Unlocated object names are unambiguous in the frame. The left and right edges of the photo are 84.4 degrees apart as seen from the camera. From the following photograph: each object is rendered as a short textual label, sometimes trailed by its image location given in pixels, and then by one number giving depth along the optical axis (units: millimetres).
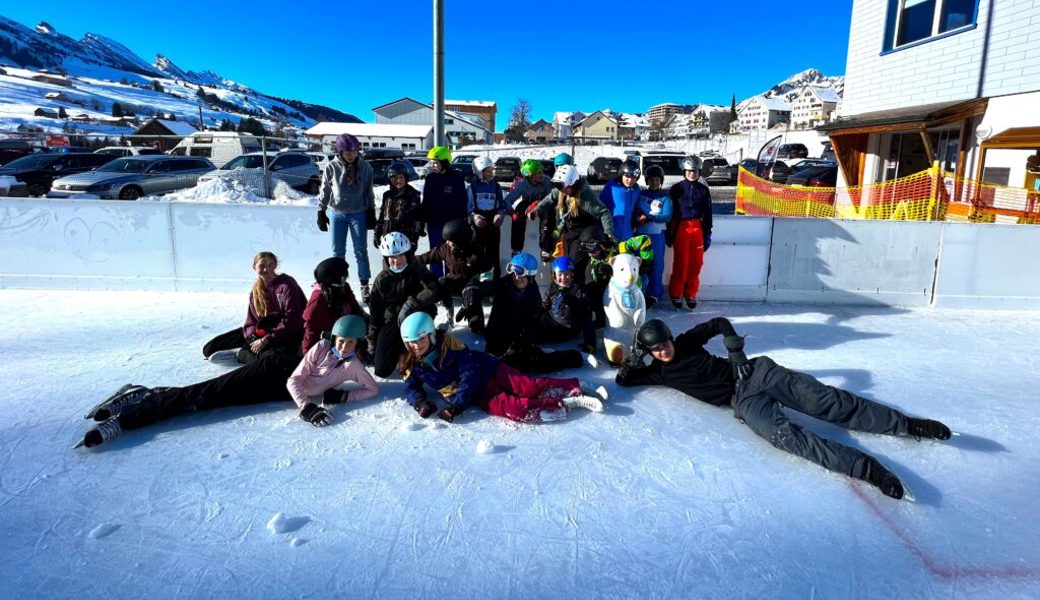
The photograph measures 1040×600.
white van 14607
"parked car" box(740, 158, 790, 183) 19750
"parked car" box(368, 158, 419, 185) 16094
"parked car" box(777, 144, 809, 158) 28531
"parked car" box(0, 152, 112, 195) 14028
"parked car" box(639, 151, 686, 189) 19375
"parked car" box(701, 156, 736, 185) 23125
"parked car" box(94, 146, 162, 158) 15912
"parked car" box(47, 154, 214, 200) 12211
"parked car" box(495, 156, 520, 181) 21875
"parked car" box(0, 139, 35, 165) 19644
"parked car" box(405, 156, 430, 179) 20688
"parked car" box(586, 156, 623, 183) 21188
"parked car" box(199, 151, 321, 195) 13781
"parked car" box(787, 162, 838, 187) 16609
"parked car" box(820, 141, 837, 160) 29422
